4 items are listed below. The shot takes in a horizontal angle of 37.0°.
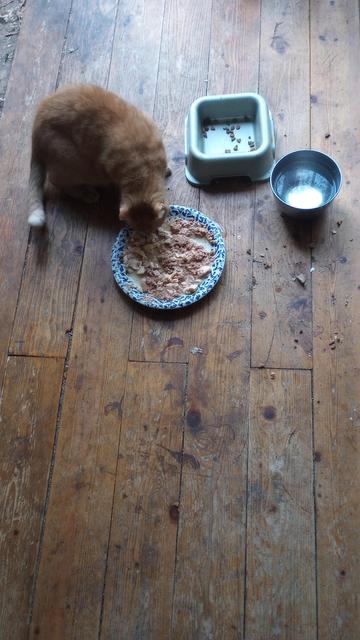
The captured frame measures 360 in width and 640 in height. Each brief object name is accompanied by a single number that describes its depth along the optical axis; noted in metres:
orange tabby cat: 1.73
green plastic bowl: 1.89
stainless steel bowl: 1.87
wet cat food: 1.80
